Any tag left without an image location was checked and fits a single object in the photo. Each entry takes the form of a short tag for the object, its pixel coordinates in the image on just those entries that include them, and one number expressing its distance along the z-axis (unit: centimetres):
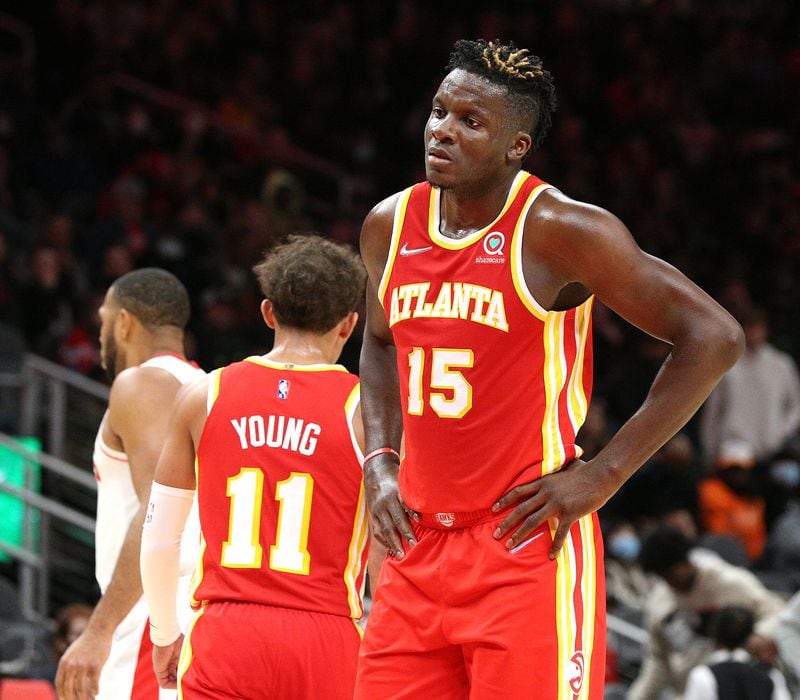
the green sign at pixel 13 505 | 1909
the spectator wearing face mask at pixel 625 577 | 2111
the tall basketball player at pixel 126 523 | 911
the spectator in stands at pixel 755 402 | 2559
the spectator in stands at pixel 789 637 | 1648
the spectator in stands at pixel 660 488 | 2330
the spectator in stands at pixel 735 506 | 2367
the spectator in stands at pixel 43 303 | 2219
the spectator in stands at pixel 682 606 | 1737
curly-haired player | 809
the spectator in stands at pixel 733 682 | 1399
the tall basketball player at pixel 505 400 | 689
